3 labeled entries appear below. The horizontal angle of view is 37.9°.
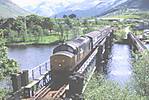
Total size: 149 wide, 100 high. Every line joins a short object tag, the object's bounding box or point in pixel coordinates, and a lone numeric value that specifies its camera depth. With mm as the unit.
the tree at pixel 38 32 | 110627
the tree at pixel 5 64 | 22442
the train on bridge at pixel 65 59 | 30642
